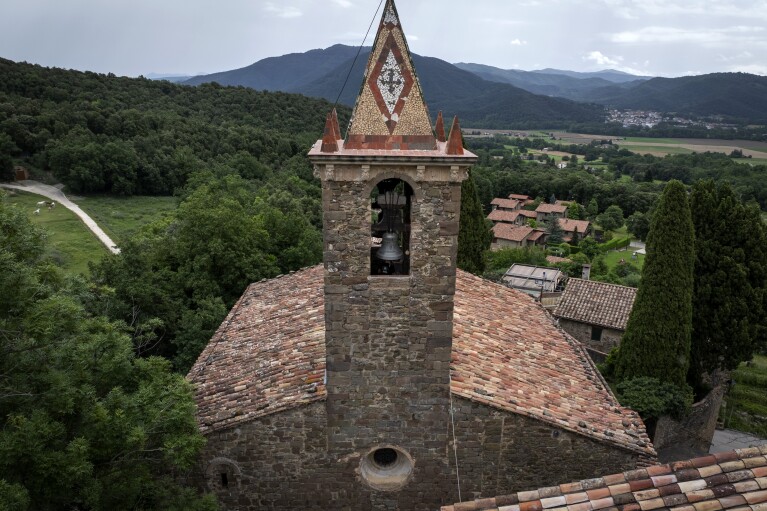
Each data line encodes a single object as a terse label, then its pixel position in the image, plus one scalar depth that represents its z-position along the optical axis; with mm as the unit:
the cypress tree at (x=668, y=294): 18969
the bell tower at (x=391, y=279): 7938
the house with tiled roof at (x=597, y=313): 25516
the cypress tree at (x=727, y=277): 20375
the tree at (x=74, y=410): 6801
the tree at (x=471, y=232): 25234
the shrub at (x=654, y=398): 18500
